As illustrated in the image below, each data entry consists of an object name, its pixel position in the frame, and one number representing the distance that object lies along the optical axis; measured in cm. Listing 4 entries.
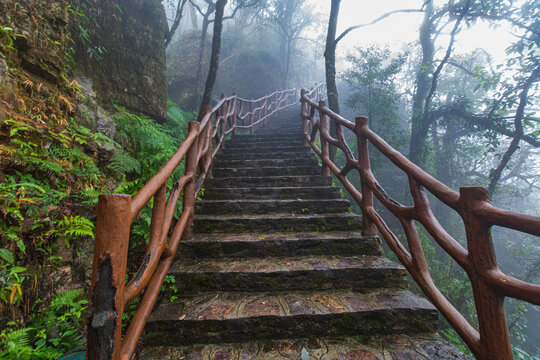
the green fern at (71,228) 169
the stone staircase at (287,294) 147
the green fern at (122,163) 256
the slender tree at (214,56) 525
